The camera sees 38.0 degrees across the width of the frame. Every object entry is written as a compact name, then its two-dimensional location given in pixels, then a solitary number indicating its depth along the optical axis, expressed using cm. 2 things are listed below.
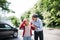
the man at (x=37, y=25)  330
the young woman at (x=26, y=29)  310
